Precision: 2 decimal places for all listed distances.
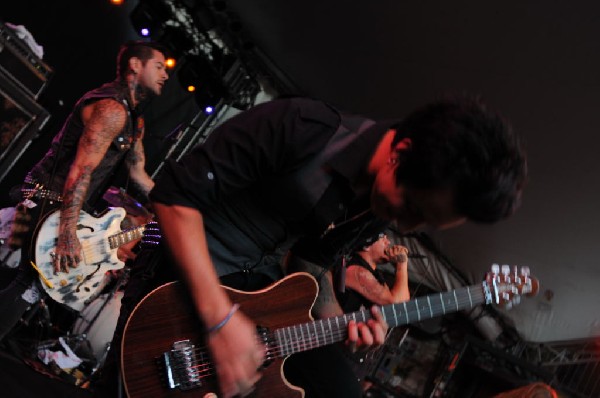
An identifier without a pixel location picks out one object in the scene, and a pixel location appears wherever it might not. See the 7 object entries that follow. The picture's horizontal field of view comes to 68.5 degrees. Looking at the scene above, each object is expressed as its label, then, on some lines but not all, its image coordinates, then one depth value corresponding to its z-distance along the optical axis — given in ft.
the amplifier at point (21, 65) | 10.93
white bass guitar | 10.36
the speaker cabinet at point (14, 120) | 10.78
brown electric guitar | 5.50
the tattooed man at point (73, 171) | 10.52
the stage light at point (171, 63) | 20.68
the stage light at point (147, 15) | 20.25
